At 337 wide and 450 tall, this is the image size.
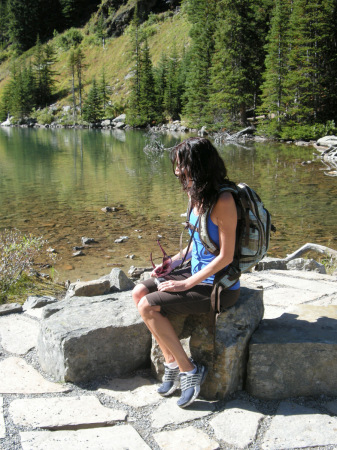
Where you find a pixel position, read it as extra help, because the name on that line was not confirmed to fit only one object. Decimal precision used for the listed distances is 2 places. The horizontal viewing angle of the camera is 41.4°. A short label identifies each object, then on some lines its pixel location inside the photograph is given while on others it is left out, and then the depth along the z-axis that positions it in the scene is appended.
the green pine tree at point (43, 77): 73.12
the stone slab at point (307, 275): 4.79
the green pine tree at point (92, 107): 55.94
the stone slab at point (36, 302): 4.22
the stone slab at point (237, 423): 2.26
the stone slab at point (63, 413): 2.36
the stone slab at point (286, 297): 3.96
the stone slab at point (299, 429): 2.22
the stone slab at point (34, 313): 3.88
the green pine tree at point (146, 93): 49.53
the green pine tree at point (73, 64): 63.71
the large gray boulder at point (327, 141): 24.44
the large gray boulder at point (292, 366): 2.63
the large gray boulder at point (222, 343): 2.63
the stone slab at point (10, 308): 3.92
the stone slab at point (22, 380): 2.71
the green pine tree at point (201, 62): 39.28
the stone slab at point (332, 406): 2.51
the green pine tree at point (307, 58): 28.69
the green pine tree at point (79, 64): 64.47
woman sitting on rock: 2.52
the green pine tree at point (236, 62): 34.91
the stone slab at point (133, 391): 2.64
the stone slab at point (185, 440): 2.20
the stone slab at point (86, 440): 2.17
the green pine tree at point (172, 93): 48.50
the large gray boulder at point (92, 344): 2.80
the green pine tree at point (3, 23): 107.94
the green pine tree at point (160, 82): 50.62
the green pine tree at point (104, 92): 57.50
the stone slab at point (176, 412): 2.43
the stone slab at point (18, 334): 3.24
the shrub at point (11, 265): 5.07
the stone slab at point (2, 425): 2.23
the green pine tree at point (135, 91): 50.34
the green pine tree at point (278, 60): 30.09
